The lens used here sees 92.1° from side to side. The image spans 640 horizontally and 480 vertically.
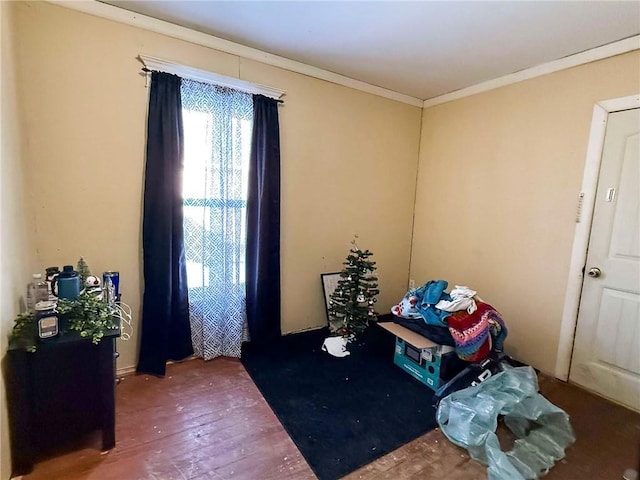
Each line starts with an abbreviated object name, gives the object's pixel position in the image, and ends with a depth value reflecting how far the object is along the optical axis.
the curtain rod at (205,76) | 2.15
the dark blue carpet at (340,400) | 1.72
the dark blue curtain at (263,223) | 2.60
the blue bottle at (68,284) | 1.65
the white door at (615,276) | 2.15
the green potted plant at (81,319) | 1.56
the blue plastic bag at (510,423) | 1.62
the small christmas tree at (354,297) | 2.82
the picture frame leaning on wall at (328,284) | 3.16
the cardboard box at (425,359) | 2.25
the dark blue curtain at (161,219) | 2.18
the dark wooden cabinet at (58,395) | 1.44
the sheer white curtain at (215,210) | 2.37
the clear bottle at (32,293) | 1.75
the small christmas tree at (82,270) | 1.86
